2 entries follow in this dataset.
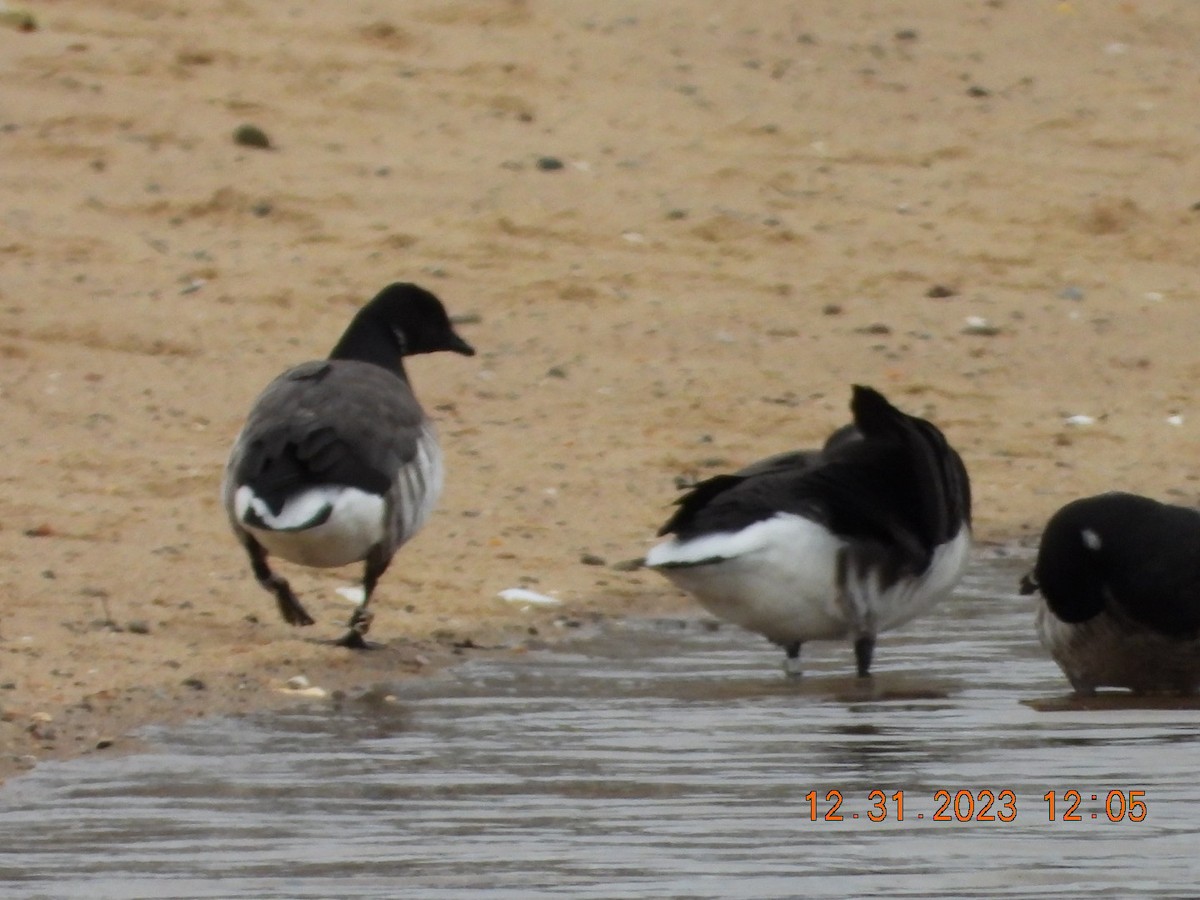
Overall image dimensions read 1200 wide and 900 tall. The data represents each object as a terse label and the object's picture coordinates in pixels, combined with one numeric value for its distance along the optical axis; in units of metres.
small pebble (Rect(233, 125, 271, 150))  26.25
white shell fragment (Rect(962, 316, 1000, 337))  23.69
